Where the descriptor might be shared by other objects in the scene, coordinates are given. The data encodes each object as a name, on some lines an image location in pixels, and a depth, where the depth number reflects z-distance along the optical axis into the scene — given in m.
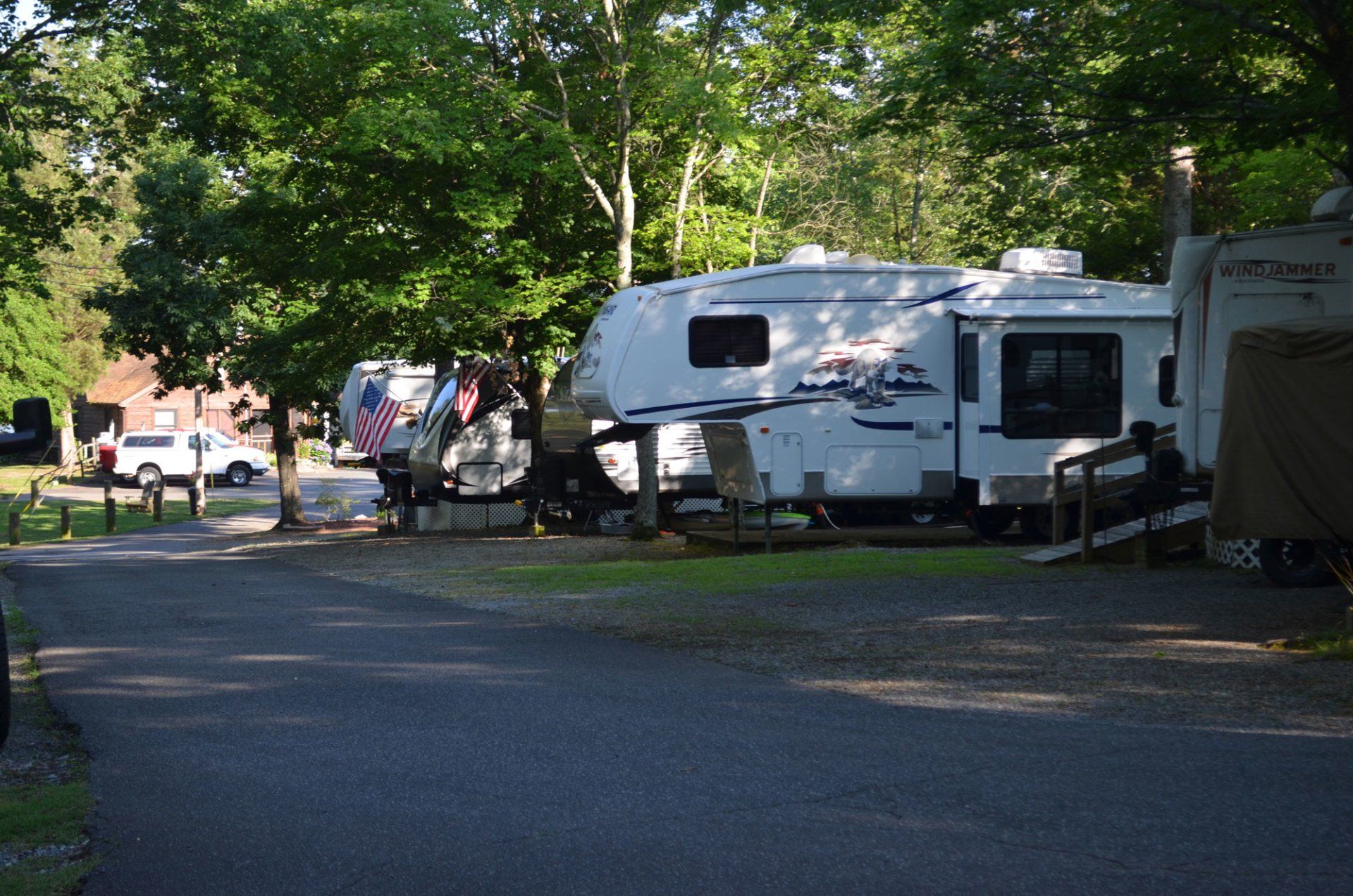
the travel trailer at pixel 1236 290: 11.12
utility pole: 34.75
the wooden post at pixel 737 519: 17.28
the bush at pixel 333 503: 32.00
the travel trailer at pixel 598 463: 21.86
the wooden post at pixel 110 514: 30.69
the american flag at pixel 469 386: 23.39
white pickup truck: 47.78
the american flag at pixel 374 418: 28.52
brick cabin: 63.41
